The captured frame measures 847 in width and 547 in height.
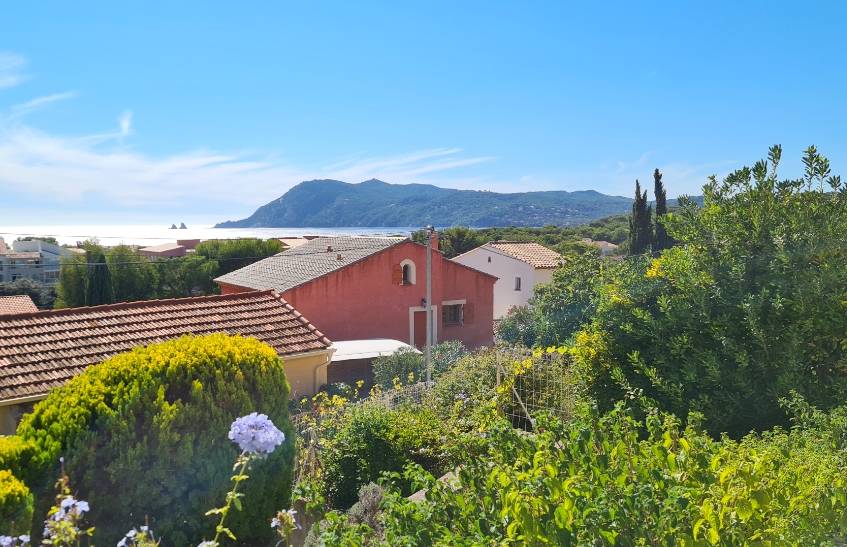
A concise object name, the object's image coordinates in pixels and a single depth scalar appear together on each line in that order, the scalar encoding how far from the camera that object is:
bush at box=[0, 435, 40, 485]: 5.87
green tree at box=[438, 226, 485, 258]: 61.72
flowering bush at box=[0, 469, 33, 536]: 5.07
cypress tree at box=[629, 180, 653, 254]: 52.19
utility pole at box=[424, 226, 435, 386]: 20.37
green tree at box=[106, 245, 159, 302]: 44.25
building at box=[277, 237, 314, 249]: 66.94
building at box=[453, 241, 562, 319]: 42.03
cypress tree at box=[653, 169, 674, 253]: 52.28
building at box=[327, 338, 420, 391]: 20.64
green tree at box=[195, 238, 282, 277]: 50.03
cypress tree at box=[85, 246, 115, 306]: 43.16
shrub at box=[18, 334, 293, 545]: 6.14
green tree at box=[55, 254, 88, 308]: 43.47
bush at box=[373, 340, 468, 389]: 18.70
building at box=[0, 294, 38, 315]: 32.41
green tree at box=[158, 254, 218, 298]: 45.38
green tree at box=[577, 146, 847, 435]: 7.23
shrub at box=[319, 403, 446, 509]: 8.17
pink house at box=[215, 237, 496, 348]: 25.30
